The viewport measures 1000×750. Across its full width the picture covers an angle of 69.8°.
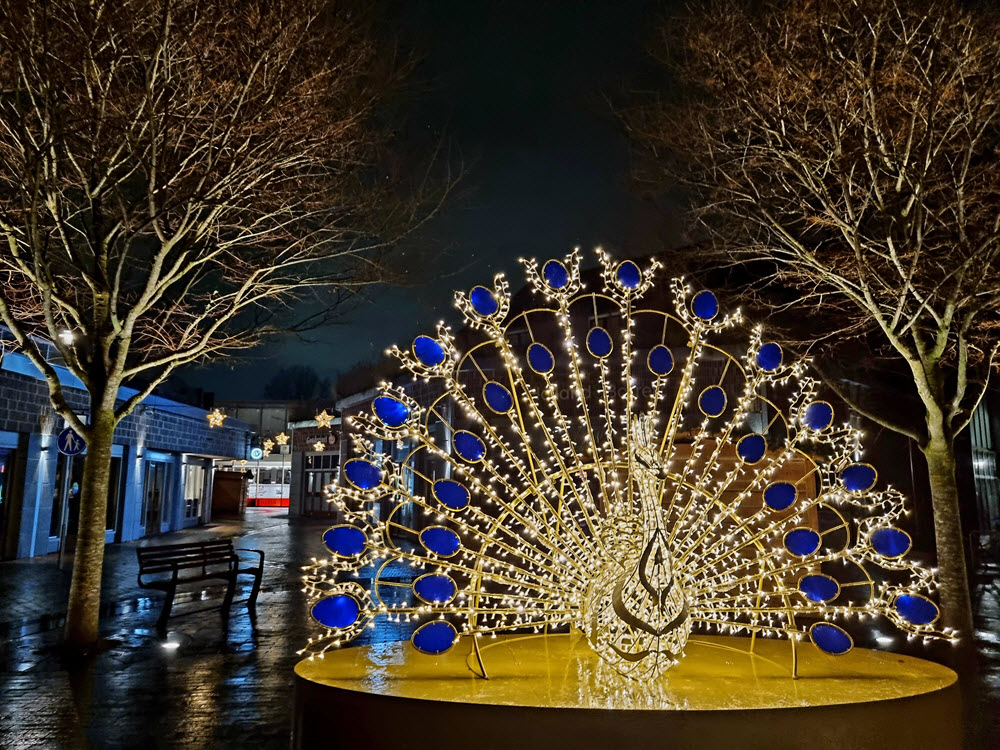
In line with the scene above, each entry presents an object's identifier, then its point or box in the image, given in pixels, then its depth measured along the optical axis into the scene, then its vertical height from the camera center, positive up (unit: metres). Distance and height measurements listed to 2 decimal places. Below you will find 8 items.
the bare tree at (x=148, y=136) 7.21 +3.96
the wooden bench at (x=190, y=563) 8.91 -0.88
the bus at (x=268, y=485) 53.75 +0.86
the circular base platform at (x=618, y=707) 3.90 -1.20
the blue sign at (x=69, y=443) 11.25 +0.83
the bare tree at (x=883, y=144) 7.89 +4.22
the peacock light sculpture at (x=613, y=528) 4.43 -0.20
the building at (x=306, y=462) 34.72 +1.79
